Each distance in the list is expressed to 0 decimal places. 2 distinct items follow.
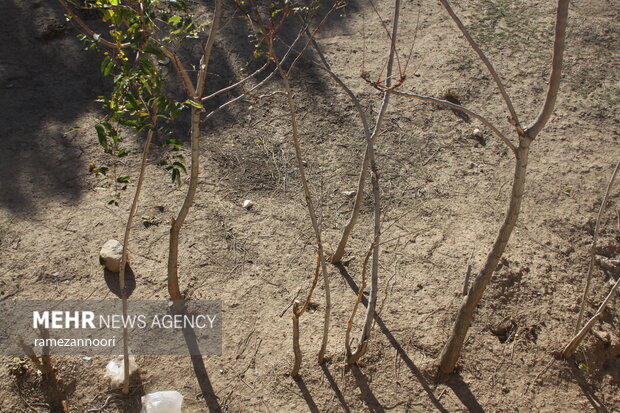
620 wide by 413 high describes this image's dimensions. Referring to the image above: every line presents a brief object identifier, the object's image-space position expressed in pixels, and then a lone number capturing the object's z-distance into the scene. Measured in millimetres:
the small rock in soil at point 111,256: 3311
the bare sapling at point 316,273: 2219
